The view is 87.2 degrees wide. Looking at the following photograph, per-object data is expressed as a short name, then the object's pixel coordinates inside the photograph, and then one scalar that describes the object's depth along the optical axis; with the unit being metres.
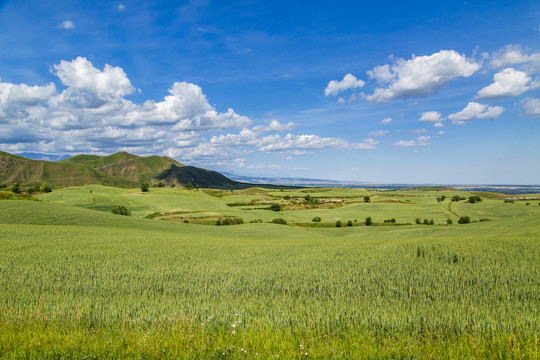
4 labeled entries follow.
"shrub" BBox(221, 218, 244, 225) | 70.50
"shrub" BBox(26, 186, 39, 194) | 111.03
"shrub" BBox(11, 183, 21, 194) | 98.47
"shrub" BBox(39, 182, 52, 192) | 111.98
